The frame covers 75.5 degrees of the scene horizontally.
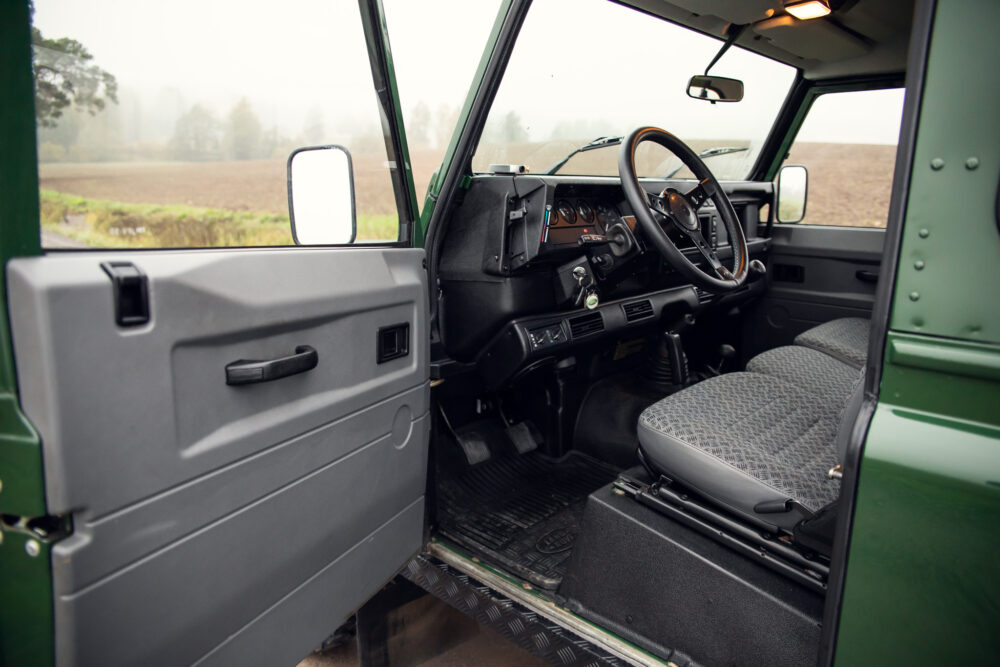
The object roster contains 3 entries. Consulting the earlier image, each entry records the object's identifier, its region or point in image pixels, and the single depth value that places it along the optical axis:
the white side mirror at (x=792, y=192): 3.79
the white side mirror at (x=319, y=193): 1.49
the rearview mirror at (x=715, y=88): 2.88
